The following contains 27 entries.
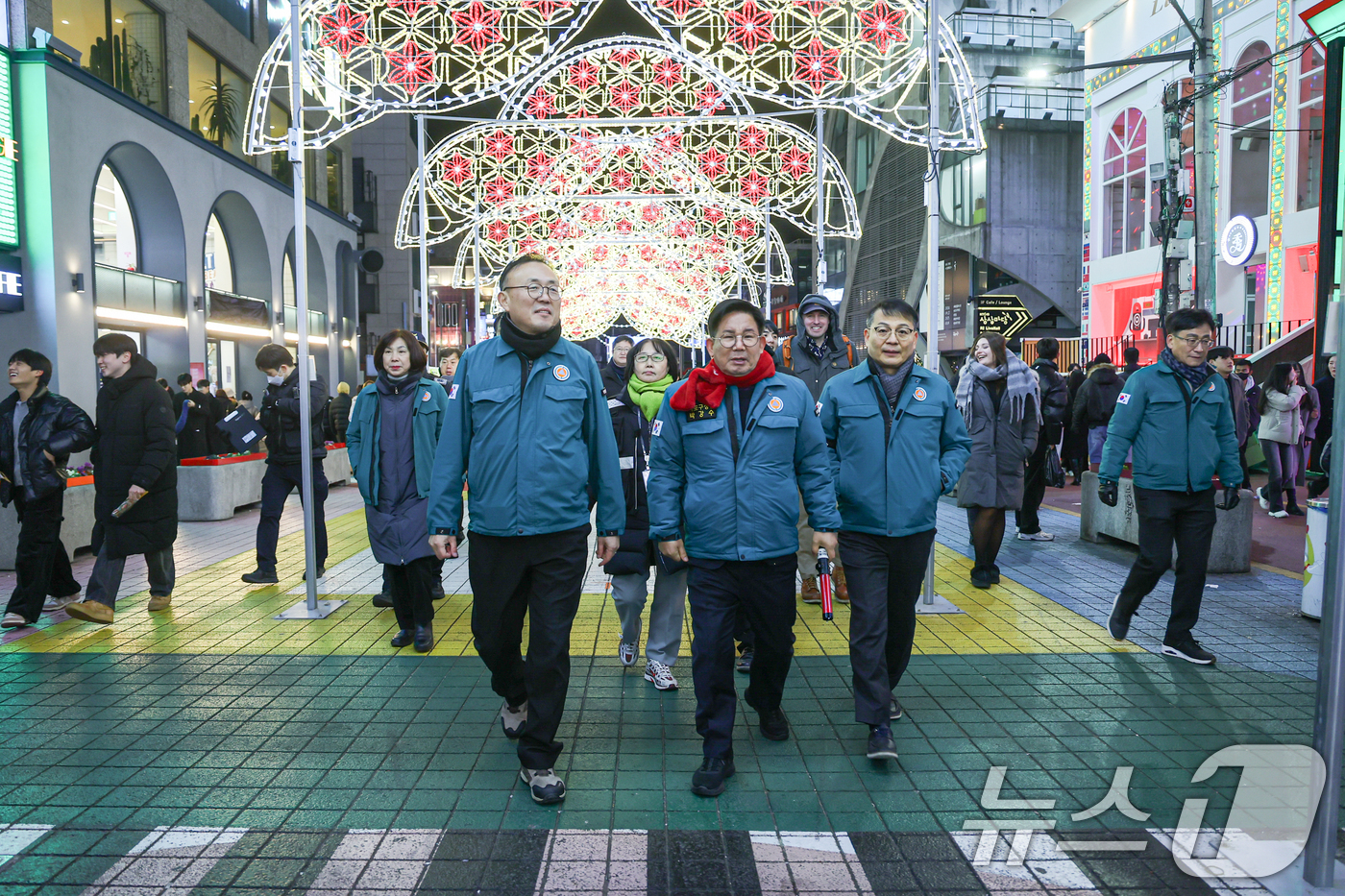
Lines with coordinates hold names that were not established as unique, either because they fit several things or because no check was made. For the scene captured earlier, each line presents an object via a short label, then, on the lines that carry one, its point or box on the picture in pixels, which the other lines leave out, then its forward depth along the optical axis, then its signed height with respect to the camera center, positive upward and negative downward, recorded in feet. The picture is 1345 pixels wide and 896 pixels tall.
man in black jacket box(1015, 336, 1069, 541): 33.66 -1.48
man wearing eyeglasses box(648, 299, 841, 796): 13.48 -1.29
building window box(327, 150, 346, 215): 104.99 +23.17
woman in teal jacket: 20.30 -1.31
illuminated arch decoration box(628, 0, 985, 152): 27.66 +9.92
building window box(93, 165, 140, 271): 61.36 +11.28
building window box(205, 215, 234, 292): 78.38 +11.47
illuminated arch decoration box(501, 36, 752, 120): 37.14 +12.27
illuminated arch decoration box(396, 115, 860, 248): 50.29 +12.59
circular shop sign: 65.77 +9.97
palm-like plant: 72.95 +21.59
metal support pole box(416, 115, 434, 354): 50.16 +11.07
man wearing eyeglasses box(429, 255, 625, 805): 13.12 -1.10
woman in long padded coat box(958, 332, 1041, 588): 26.25 -1.13
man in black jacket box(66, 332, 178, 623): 21.95 -1.32
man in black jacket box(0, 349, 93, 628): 21.70 -1.26
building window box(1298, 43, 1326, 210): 61.77 +16.16
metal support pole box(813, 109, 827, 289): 50.21 +7.23
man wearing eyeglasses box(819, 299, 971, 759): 14.56 -1.23
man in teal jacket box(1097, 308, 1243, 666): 18.75 -1.16
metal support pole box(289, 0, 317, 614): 23.02 +2.60
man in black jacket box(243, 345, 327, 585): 26.22 -1.11
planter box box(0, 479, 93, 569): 28.76 -3.52
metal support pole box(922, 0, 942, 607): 23.81 +4.75
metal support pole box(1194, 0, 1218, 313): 39.75 +8.69
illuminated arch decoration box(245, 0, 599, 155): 27.25 +9.81
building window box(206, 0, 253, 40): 75.05 +30.13
